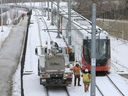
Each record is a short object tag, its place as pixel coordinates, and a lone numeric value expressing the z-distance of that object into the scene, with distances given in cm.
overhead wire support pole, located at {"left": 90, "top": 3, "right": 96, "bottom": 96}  2054
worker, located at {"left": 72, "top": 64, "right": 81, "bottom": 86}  3006
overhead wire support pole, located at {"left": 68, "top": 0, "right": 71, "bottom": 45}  4471
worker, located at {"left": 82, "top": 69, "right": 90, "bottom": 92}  2853
